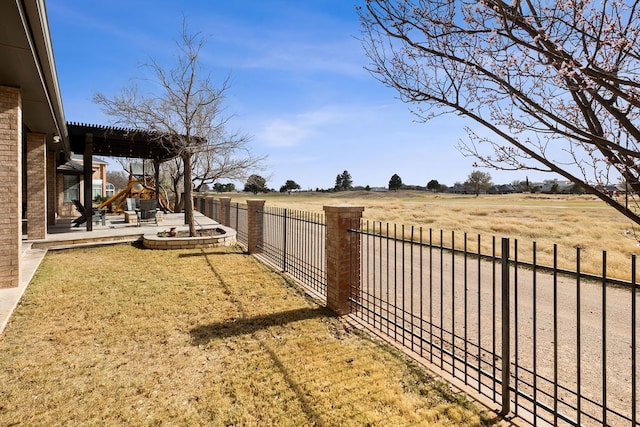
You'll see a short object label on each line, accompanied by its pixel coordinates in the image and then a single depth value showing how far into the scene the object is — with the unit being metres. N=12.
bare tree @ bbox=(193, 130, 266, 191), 25.19
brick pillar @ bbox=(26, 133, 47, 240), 9.71
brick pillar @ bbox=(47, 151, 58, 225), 13.96
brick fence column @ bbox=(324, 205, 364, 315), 5.05
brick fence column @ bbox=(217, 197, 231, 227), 14.20
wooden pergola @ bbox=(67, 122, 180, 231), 12.10
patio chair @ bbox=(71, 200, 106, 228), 12.61
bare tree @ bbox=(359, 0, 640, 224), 2.30
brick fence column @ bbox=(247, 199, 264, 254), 9.20
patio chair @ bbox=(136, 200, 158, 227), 14.41
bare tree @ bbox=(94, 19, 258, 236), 11.10
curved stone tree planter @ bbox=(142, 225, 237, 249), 9.95
